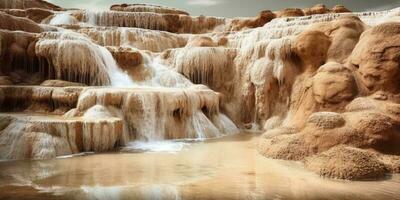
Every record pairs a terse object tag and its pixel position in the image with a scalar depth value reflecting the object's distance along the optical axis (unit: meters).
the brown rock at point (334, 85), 10.09
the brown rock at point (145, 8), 24.15
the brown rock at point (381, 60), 9.77
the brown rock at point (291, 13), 20.83
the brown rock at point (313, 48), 12.50
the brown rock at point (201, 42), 15.47
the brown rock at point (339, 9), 21.12
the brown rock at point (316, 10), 21.26
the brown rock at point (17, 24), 13.93
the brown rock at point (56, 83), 11.48
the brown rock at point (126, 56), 14.30
